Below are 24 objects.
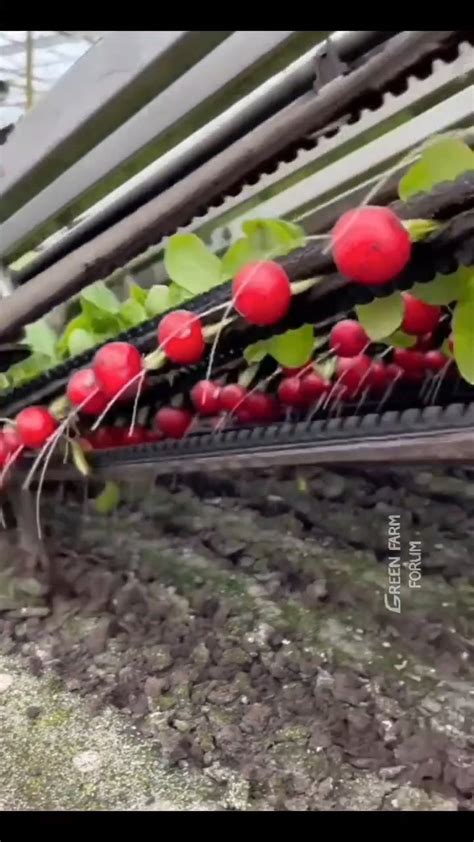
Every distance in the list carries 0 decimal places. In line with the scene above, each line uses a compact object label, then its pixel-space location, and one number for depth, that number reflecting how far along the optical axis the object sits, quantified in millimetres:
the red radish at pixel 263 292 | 298
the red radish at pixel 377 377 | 376
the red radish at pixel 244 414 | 428
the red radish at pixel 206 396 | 420
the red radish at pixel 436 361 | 345
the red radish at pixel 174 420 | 457
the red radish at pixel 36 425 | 447
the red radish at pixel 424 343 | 344
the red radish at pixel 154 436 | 479
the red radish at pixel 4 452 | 476
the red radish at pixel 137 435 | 482
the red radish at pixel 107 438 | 485
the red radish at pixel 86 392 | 409
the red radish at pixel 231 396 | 419
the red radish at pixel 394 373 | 372
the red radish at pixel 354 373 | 373
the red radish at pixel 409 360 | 364
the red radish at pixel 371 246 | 251
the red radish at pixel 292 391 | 400
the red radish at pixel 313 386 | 391
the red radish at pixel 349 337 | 338
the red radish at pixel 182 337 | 352
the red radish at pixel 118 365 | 384
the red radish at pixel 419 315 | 315
